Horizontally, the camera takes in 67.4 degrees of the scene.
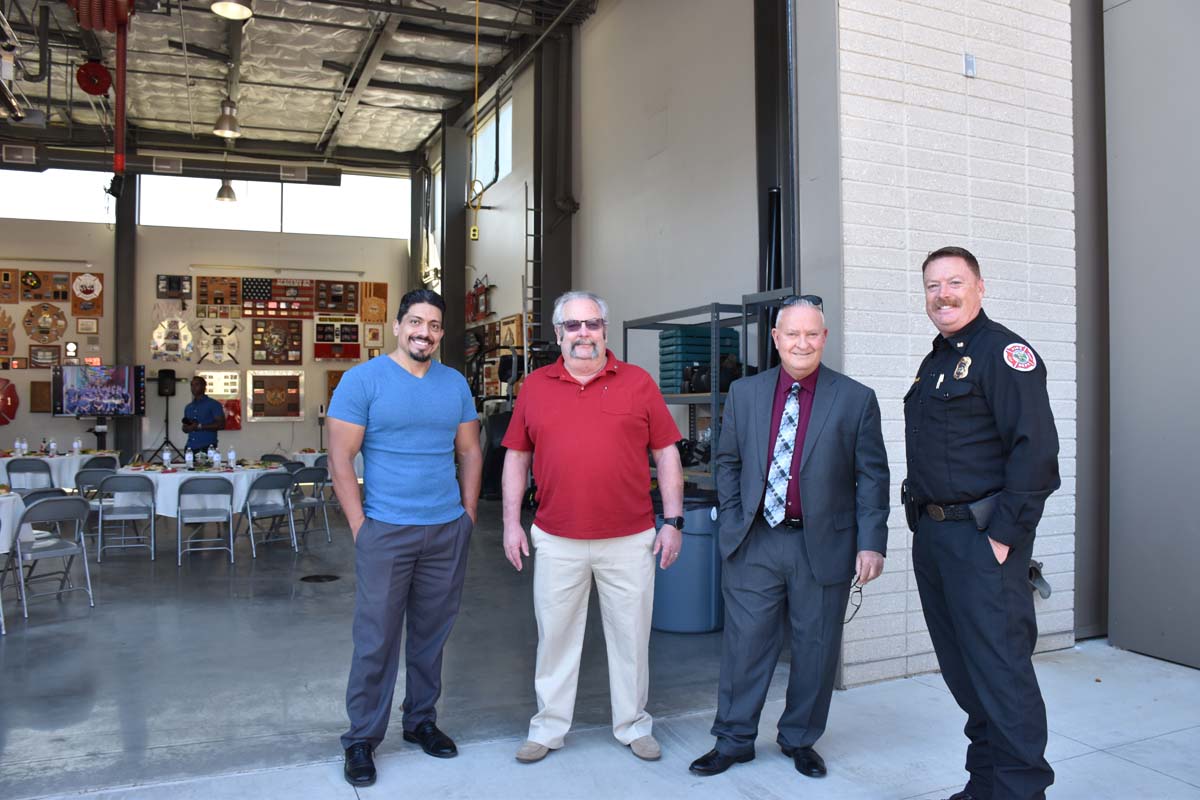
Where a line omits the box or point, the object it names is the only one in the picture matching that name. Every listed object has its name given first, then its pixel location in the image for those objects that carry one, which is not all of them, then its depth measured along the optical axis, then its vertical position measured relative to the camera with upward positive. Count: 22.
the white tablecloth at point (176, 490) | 7.80 -0.73
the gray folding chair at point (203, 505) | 7.60 -0.86
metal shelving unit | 5.69 +0.34
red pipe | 6.94 +2.34
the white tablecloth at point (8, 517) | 5.45 -0.67
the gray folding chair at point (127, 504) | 7.49 -0.84
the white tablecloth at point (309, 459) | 10.35 -0.60
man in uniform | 2.58 -0.31
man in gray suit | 3.10 -0.43
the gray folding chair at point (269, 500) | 7.86 -0.85
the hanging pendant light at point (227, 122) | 11.55 +3.68
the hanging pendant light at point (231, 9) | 8.28 +3.69
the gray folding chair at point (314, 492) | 8.71 -0.88
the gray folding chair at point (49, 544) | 5.57 -0.89
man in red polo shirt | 3.20 -0.37
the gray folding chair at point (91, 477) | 8.32 -0.64
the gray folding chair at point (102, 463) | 9.72 -0.60
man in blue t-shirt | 3.16 -0.34
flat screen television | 14.10 +0.27
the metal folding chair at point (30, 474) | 9.23 -0.69
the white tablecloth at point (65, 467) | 9.71 -0.65
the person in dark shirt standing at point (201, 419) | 10.38 -0.14
